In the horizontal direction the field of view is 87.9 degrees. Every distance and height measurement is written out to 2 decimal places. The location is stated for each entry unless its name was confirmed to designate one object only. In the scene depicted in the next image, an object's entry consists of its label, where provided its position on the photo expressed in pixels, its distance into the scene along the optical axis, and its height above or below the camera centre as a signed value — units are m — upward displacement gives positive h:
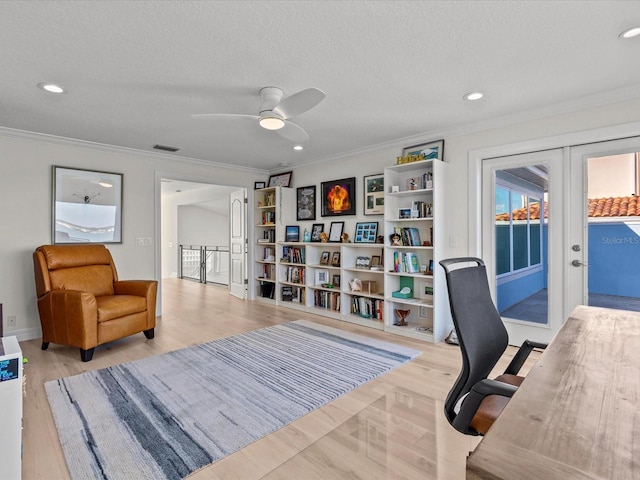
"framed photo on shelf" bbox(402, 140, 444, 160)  3.75 +1.04
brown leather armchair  2.98 -0.58
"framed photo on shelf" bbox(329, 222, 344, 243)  4.86 +0.13
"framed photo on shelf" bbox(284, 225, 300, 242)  5.46 +0.12
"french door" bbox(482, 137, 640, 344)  2.76 +0.06
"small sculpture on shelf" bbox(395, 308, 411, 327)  3.97 -0.91
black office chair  1.19 -0.47
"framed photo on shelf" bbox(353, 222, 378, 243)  4.42 +0.10
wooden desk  0.55 -0.38
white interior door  5.92 -0.08
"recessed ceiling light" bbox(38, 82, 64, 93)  2.49 +1.18
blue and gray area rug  1.73 -1.10
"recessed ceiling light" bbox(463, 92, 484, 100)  2.72 +1.20
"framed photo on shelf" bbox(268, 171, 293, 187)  5.60 +1.05
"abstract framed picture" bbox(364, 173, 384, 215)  4.36 +0.61
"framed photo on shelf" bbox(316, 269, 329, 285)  5.05 -0.55
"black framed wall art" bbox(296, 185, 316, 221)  5.24 +0.60
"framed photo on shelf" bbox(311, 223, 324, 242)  5.12 +0.14
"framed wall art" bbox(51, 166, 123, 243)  3.89 +0.43
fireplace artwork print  4.70 +0.62
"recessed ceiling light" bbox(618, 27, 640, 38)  1.87 +1.18
